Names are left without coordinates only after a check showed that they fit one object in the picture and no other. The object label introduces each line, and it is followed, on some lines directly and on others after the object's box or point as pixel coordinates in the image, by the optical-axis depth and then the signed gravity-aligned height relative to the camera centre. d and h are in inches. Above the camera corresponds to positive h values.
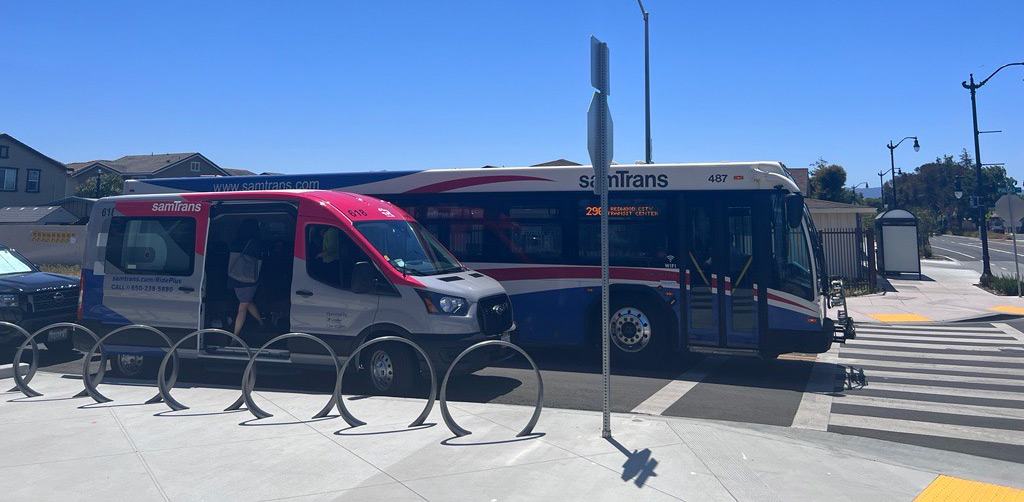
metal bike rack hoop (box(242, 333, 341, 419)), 283.0 -42.8
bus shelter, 1093.8 +75.3
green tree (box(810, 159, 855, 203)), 2246.6 +342.0
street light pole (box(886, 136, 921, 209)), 1968.1 +373.1
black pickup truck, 420.5 -8.8
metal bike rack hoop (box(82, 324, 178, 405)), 316.2 -41.6
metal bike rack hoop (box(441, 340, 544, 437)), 255.0 -46.2
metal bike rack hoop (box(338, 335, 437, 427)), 270.5 -47.1
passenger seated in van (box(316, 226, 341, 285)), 352.8 +15.0
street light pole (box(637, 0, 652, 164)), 777.6 +246.0
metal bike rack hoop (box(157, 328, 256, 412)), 301.7 -44.7
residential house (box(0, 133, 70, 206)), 2023.9 +319.7
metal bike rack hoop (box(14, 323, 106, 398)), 328.8 -42.5
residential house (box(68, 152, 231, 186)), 2204.4 +385.5
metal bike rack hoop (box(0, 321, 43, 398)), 329.1 -40.9
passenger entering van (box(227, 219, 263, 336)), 378.0 +7.0
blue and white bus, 405.4 +24.4
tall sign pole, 245.8 +53.4
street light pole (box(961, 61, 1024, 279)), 1037.8 +178.1
